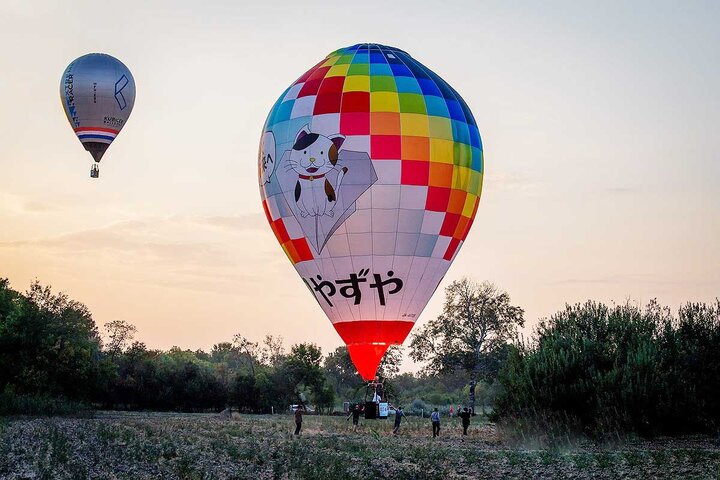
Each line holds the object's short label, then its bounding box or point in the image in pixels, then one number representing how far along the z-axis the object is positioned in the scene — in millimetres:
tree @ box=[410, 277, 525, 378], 95125
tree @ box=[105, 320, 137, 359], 111625
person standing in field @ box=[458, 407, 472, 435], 50900
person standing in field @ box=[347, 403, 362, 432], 54281
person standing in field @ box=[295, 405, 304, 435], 47500
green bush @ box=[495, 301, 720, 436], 40438
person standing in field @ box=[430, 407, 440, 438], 49456
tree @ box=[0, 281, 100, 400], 68688
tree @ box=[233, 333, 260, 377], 122250
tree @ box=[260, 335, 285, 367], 124188
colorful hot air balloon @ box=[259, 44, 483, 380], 43094
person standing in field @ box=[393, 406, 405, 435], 51862
